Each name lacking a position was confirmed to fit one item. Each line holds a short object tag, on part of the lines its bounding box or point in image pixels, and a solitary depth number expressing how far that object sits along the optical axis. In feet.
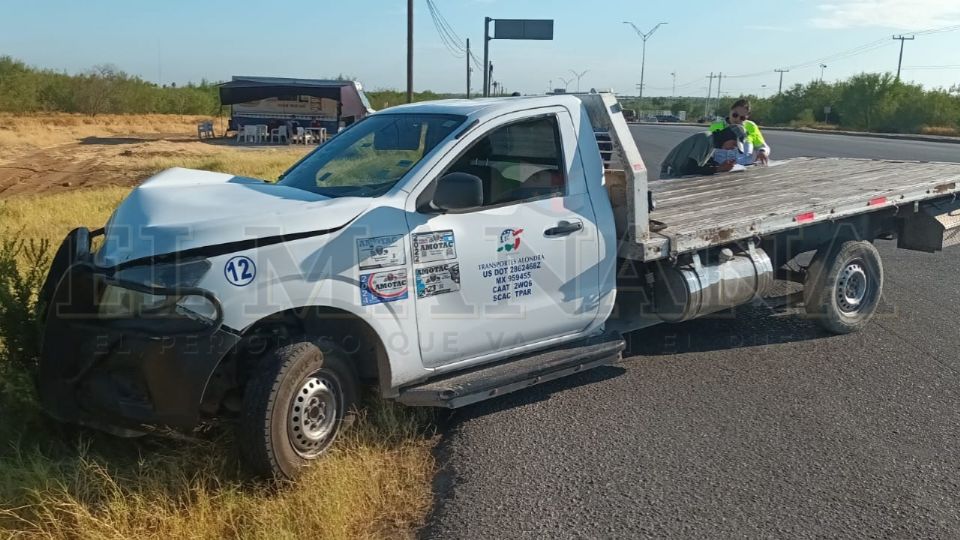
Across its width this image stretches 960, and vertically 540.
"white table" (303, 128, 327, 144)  138.36
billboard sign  126.11
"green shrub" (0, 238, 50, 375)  16.15
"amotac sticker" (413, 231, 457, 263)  15.14
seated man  30.42
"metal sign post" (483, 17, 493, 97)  122.28
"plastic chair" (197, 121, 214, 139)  146.80
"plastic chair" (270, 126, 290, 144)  137.39
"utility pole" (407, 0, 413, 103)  110.01
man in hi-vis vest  32.24
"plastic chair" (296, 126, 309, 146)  137.18
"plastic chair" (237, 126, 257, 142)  136.41
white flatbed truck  13.25
